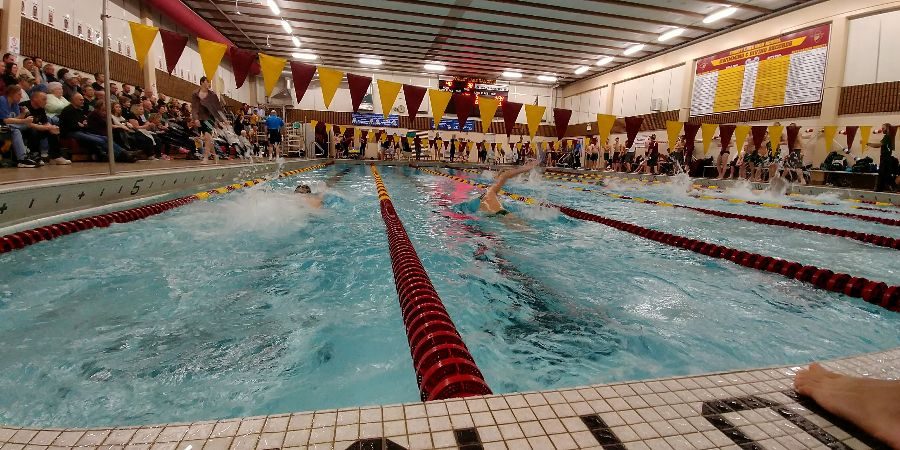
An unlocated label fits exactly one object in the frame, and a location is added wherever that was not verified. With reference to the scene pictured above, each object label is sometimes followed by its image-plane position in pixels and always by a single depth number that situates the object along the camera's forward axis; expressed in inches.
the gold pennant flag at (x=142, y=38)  196.2
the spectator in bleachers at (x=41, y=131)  223.9
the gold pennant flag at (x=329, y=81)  285.0
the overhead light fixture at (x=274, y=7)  488.1
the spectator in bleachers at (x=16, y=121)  210.5
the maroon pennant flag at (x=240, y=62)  241.8
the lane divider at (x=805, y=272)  106.7
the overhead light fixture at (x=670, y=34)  555.1
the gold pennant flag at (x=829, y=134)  426.6
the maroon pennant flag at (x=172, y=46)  218.4
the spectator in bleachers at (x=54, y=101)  249.2
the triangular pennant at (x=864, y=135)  413.7
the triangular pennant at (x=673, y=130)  407.7
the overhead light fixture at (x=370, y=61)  759.7
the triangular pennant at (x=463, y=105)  353.4
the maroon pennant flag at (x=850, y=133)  420.0
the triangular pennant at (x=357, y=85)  303.8
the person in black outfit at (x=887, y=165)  339.9
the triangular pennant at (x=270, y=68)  255.6
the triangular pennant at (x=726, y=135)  447.5
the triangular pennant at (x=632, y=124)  396.6
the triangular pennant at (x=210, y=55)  218.4
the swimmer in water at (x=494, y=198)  217.2
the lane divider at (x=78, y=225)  121.8
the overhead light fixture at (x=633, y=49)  629.7
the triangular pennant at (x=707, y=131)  455.6
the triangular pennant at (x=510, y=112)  366.0
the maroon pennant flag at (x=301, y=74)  281.7
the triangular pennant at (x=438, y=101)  337.7
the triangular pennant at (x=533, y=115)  373.4
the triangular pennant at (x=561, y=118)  376.5
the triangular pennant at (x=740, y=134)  452.8
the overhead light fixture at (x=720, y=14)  478.3
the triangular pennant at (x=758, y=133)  442.5
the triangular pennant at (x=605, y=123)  400.5
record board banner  463.5
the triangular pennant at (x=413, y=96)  324.5
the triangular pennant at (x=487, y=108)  359.6
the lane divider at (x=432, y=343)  51.5
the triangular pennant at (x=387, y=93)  312.3
